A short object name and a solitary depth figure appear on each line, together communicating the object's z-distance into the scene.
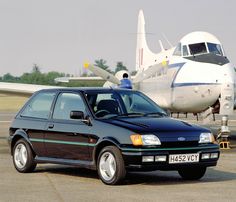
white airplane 19.12
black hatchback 10.44
